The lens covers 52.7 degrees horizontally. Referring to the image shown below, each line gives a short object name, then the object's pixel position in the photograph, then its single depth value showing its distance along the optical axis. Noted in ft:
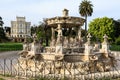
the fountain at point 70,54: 29.28
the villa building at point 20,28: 196.55
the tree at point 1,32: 90.49
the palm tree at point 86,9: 99.91
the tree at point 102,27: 105.15
